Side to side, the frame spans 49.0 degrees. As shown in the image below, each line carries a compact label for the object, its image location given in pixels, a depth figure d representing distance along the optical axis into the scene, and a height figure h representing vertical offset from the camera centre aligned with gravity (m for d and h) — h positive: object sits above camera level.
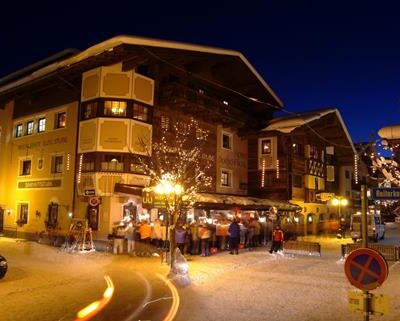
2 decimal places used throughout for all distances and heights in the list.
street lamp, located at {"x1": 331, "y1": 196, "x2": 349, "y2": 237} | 39.22 +1.52
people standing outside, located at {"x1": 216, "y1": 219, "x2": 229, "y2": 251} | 24.02 -1.04
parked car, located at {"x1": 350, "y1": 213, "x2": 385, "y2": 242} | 31.61 -0.60
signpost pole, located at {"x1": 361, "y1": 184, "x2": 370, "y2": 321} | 7.18 +0.04
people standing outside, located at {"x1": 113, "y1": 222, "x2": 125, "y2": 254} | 22.11 -1.45
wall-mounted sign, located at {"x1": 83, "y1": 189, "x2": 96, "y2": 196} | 24.81 +1.09
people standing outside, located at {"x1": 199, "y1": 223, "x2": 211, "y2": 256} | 21.58 -1.22
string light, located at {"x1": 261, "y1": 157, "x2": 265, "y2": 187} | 35.33 +3.20
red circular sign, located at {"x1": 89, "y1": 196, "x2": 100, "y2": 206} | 22.84 +0.54
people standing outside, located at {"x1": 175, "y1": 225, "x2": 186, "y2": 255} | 20.39 -1.08
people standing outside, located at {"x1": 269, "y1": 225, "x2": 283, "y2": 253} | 22.23 -1.20
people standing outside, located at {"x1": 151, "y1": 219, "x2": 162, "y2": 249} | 21.94 -0.94
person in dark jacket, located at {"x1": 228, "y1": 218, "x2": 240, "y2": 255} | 22.19 -1.00
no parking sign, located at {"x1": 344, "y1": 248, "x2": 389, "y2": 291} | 5.84 -0.68
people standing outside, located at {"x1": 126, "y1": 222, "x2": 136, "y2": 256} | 21.55 -1.25
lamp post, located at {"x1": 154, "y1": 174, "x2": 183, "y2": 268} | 18.26 +0.85
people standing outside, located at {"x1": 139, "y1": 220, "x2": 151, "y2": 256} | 21.20 -1.23
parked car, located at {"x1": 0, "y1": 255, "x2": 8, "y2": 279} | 13.95 -1.85
